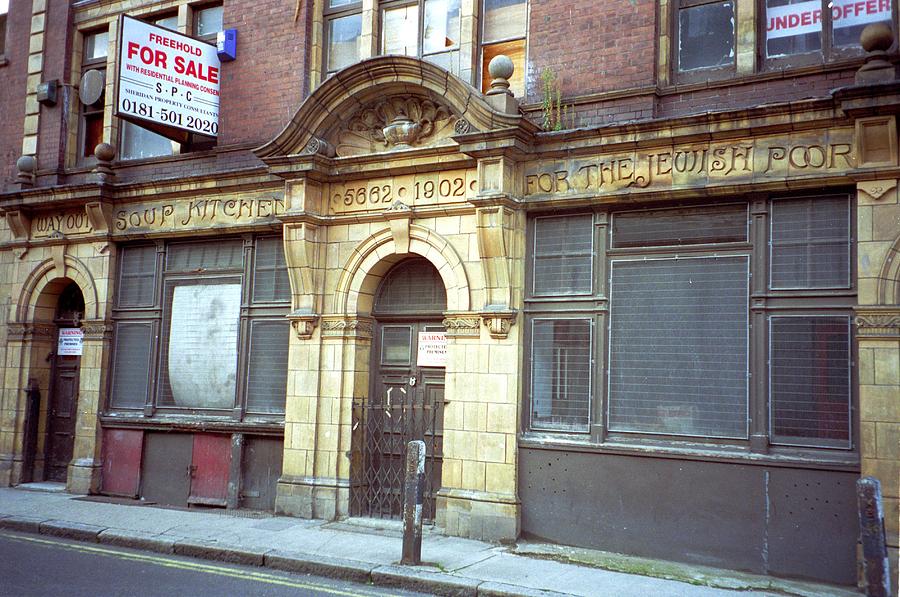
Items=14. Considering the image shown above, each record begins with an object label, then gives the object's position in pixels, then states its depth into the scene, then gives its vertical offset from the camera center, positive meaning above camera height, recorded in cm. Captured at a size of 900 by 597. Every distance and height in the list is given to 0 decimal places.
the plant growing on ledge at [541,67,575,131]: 1051 +353
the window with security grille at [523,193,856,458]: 881 +83
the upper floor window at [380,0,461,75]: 1182 +504
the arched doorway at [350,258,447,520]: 1123 +0
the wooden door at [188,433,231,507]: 1252 -123
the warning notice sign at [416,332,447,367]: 1127 +55
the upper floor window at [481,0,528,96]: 1124 +475
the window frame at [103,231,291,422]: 1251 +100
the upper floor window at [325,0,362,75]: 1259 +521
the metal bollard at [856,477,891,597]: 656 -101
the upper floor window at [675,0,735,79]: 998 +426
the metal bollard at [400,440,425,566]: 872 -112
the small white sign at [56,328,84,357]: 1457 +64
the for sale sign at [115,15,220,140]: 1237 +445
